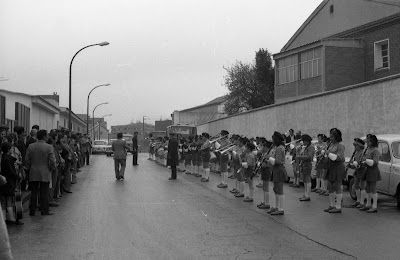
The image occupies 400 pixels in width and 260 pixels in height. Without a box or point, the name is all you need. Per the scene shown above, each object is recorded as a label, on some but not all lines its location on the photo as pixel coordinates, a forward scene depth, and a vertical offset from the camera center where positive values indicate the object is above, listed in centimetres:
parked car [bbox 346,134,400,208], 1244 -50
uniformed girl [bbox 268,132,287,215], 1156 -70
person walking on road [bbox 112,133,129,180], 2025 -41
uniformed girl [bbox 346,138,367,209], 1222 -60
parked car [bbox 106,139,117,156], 4888 -79
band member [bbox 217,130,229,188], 1732 -84
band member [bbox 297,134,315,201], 1411 -53
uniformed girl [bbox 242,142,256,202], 1367 -58
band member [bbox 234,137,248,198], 1438 -60
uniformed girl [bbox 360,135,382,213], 1183 -61
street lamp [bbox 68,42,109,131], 3148 +512
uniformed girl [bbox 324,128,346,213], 1173 -58
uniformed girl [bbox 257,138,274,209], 1224 -72
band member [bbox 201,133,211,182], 1986 -49
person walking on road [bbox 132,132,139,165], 3094 -28
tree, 5784 +676
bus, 4241 +116
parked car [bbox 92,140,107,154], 5272 -46
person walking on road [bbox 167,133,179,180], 2069 -45
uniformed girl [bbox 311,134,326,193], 1555 -69
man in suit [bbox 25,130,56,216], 1127 -55
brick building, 3300 +619
